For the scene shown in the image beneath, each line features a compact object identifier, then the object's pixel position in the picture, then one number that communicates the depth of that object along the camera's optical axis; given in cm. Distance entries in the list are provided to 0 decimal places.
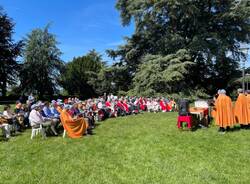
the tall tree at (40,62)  2229
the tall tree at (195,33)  1581
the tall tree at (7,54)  2133
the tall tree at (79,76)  2483
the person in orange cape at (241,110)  698
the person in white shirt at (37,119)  658
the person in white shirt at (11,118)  706
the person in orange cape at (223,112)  662
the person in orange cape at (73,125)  658
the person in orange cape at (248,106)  699
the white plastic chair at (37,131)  654
